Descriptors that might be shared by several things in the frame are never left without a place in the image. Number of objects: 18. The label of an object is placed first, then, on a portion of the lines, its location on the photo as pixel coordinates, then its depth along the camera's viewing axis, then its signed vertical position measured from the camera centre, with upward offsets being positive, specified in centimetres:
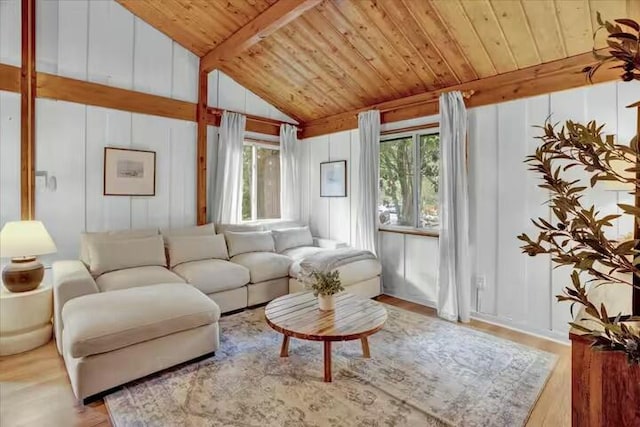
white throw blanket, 376 -53
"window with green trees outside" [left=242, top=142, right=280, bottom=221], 506 +45
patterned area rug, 199 -116
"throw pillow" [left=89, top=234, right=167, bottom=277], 325 -41
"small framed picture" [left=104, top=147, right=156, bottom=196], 380 +45
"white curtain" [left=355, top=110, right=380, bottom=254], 438 +46
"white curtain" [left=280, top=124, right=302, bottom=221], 529 +64
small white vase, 268 -70
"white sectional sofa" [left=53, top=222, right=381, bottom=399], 217 -65
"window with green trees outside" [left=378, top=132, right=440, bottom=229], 405 +40
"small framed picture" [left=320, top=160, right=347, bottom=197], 493 +49
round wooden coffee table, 230 -78
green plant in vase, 264 -58
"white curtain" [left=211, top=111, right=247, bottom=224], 455 +58
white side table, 269 -87
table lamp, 276 -31
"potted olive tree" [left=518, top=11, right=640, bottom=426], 74 -8
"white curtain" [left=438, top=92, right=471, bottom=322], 353 -2
